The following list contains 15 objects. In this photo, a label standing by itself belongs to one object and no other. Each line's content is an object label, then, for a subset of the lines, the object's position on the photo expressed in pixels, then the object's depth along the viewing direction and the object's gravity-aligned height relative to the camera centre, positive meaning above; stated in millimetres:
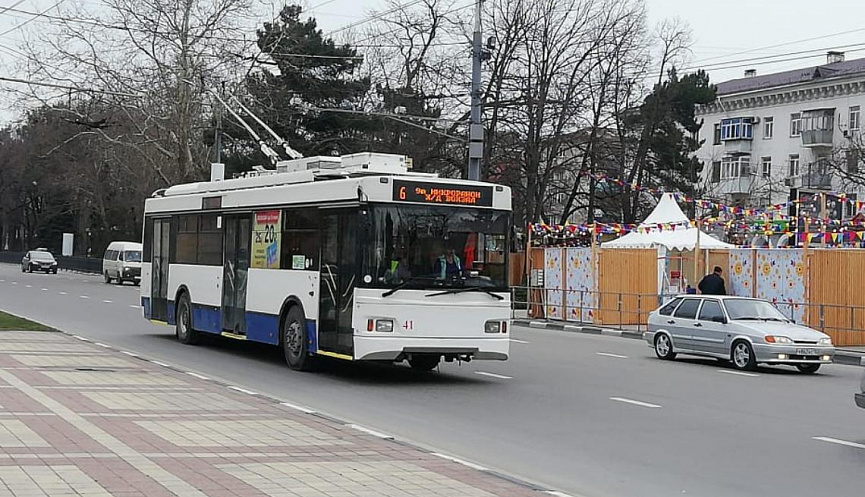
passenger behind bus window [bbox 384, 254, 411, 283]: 16438 +169
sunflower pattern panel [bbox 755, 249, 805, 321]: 27500 +271
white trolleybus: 16422 +257
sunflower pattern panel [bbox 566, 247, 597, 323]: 34125 -10
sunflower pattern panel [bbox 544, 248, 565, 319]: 35688 +98
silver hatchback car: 20141 -819
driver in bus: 16828 +258
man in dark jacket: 26994 +87
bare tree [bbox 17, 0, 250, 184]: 50812 +9389
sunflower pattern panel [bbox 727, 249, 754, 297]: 29302 +444
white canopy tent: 33469 +1511
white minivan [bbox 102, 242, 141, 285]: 57250 +629
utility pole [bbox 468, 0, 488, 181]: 30828 +4544
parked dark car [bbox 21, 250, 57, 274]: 72625 +745
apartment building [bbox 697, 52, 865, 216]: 67062 +9972
